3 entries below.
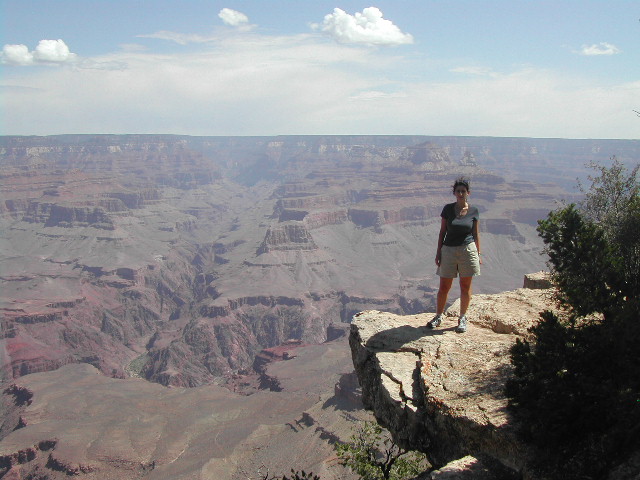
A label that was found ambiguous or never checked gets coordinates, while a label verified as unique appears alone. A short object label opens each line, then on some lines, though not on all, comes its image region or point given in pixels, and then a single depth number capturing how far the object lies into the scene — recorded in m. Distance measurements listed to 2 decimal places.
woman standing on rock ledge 8.90
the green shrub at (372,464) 8.56
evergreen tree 4.87
